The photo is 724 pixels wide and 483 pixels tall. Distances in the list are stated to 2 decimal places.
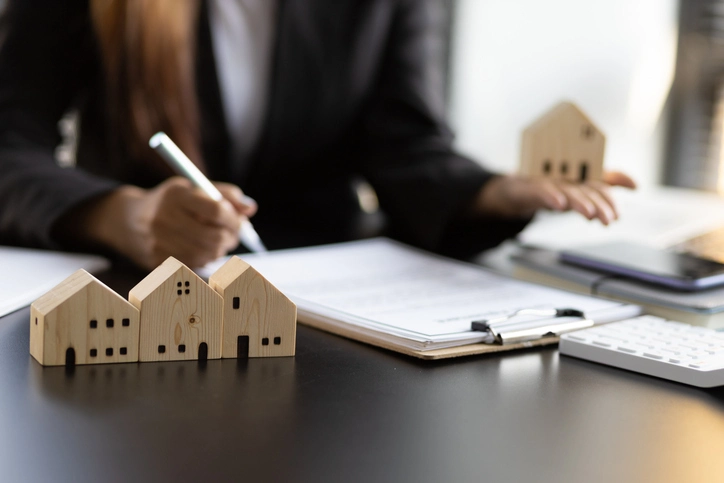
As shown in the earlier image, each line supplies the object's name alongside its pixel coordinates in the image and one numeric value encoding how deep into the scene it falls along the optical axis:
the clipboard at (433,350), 1.27
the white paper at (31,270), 1.36
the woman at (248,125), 1.58
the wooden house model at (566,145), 1.54
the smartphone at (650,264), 1.39
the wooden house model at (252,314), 1.24
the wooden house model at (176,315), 1.22
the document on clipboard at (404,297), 1.29
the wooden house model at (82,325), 1.20
